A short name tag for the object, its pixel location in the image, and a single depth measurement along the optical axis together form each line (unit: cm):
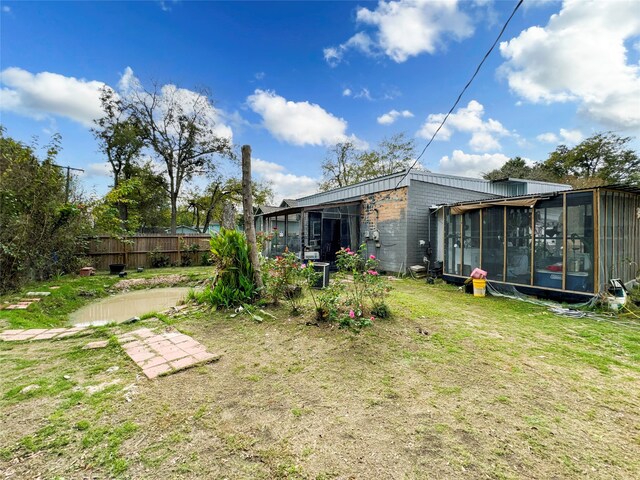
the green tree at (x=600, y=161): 2025
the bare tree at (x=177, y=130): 1794
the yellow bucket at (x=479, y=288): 670
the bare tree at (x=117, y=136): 1725
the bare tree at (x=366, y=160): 2258
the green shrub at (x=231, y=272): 496
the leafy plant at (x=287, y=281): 459
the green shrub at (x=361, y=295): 357
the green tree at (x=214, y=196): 2128
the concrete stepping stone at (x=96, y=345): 327
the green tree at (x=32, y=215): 615
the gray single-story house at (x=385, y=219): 941
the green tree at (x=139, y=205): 988
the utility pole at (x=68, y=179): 807
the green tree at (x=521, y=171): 2209
